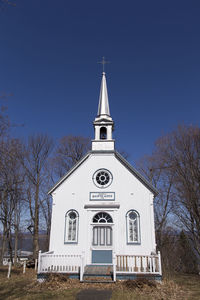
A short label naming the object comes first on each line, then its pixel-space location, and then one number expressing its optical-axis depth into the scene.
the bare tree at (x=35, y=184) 22.36
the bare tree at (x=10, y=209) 20.51
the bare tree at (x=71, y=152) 28.28
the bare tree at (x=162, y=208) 23.16
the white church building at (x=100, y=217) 12.16
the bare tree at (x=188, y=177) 16.83
